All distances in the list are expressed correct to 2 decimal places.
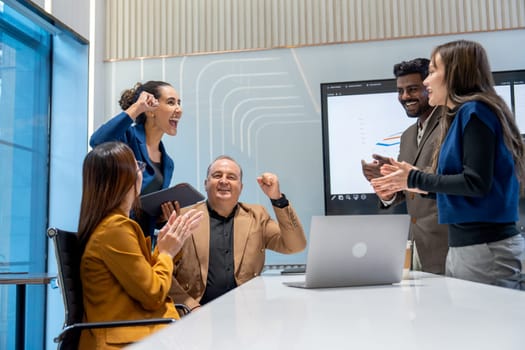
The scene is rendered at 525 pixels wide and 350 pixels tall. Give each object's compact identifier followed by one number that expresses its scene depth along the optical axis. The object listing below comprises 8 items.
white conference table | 0.73
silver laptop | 1.48
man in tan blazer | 2.37
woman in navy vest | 1.64
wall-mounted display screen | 3.80
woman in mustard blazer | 1.65
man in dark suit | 2.57
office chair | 1.57
